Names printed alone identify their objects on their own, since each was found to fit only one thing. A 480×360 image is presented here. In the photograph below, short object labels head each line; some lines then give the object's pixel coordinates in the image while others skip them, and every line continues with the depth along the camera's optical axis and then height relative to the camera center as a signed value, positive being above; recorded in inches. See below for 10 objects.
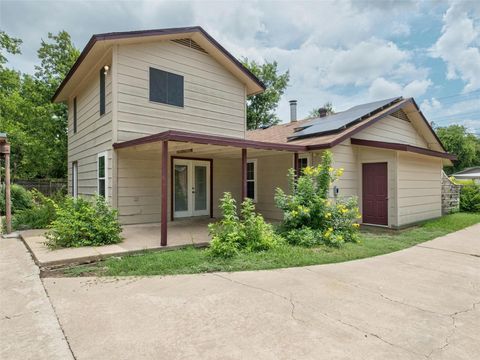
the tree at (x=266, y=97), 918.4 +268.9
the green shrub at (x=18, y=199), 499.2 -27.3
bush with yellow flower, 266.8 -26.4
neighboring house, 881.5 +19.7
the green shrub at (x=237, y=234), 209.9 -39.9
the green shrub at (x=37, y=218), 328.2 -39.2
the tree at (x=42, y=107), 674.2 +182.6
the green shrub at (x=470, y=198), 521.0 -29.4
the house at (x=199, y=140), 313.1 +50.8
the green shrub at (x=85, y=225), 227.8 -33.8
